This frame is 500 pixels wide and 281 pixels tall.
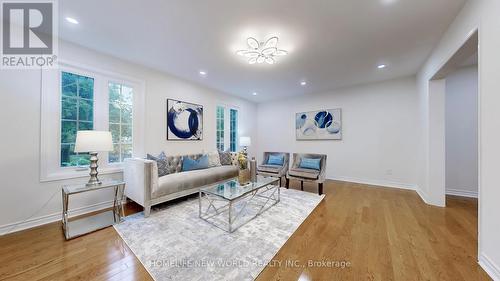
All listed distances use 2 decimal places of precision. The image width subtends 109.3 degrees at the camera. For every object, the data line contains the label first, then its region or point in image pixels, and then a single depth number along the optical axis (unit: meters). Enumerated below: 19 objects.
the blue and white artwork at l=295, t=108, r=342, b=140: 4.84
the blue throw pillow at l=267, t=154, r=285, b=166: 4.44
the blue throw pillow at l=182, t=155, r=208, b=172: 3.62
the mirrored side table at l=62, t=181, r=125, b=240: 2.12
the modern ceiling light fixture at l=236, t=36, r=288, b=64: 2.48
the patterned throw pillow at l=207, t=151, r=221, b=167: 4.20
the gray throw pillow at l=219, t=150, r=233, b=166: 4.51
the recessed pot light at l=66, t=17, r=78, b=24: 2.09
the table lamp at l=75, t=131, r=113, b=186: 2.21
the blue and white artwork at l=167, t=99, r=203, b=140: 3.85
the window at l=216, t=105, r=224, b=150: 5.12
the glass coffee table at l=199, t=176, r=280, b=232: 2.35
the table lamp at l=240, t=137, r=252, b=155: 5.34
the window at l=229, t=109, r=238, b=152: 5.55
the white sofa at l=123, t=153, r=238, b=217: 2.58
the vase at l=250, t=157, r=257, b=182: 2.99
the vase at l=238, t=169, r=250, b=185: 2.85
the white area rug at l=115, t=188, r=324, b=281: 1.53
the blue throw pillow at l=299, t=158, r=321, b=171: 3.83
